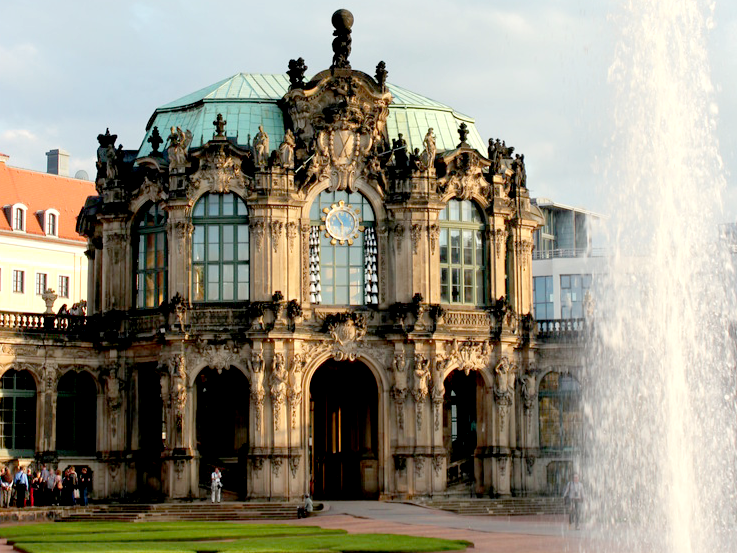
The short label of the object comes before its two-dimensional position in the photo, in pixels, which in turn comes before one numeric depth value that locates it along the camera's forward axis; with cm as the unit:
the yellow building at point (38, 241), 9069
